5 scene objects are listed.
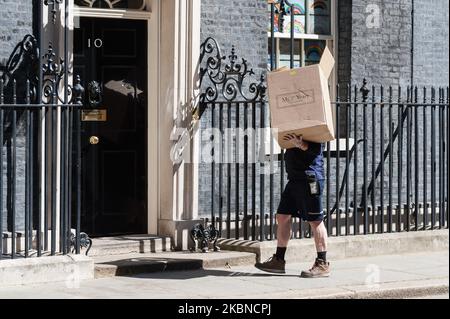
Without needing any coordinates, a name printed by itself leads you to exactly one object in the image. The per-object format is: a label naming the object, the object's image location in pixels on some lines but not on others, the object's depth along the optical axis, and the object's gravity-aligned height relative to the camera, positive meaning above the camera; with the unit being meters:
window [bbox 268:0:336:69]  12.70 +1.25
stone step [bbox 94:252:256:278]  10.27 -1.20
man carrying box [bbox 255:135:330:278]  10.15 -0.54
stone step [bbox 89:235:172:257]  10.96 -1.10
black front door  11.28 +0.11
